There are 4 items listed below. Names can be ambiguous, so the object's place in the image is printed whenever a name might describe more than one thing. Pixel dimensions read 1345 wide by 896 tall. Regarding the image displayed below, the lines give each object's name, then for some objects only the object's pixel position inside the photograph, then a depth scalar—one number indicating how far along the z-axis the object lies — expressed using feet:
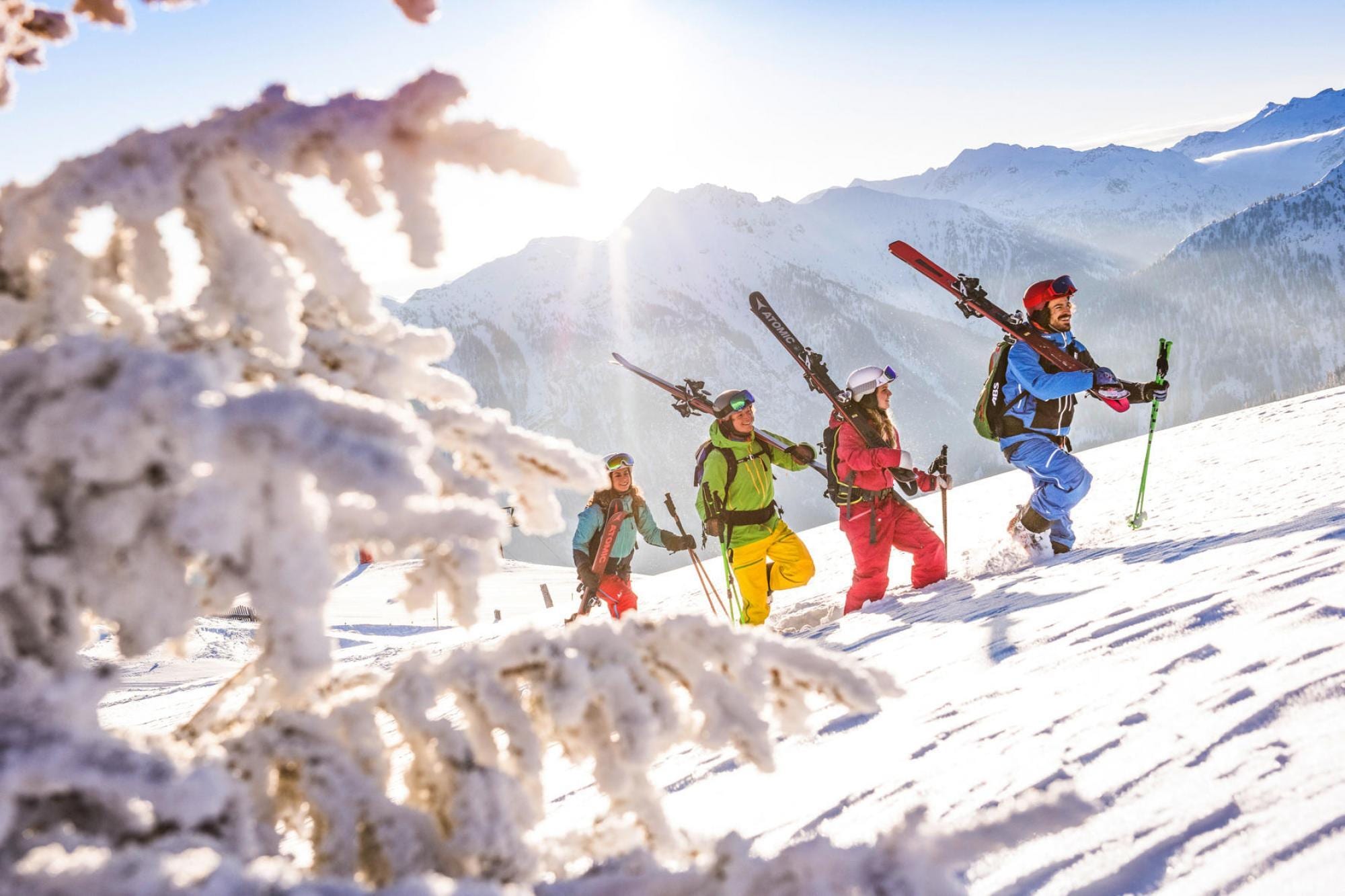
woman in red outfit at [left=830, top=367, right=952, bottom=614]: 18.93
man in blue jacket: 17.98
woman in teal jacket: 23.39
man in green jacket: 19.85
